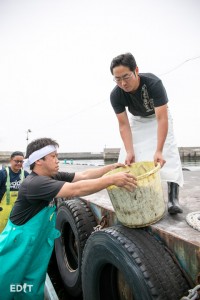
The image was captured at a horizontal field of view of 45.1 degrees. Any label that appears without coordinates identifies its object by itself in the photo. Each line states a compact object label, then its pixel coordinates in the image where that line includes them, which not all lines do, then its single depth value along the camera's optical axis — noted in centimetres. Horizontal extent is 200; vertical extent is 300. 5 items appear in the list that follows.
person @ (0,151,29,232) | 496
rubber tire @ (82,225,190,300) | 175
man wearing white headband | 238
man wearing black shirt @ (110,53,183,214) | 242
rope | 200
